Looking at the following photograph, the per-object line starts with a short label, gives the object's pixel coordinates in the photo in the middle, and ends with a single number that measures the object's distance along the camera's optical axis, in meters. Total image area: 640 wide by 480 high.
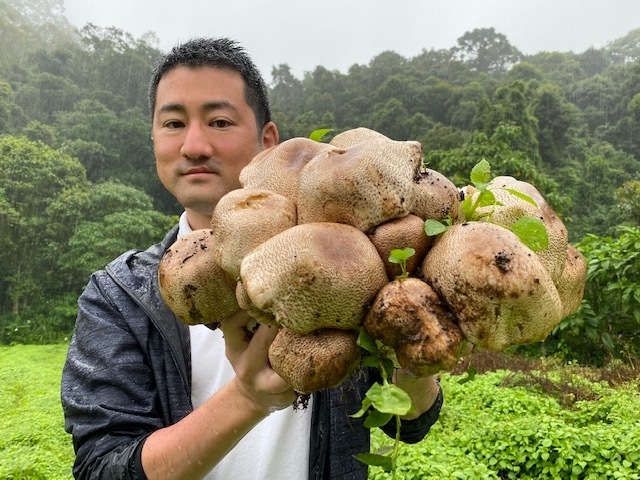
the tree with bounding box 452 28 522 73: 50.59
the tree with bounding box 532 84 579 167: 27.80
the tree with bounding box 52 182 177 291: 18.09
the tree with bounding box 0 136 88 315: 19.47
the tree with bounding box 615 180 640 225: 16.70
